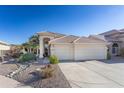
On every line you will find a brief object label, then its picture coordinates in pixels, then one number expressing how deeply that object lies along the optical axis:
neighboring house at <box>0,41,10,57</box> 14.53
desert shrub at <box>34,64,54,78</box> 4.39
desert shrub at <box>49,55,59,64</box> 7.68
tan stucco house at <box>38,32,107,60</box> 9.63
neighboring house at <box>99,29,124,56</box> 12.72
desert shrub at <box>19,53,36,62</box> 9.44
